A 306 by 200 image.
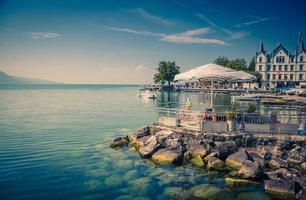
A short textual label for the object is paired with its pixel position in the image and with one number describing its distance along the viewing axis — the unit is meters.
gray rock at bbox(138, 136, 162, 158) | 16.75
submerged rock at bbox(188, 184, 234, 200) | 11.38
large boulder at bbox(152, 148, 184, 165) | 15.60
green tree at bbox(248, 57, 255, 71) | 119.95
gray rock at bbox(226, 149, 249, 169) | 14.35
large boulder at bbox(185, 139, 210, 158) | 16.06
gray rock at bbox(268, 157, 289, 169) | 14.25
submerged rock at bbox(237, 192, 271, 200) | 11.20
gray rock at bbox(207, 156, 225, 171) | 14.62
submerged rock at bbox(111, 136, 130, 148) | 20.08
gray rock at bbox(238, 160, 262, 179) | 12.80
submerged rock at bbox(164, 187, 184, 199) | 11.49
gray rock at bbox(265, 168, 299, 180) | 12.66
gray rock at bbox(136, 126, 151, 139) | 20.34
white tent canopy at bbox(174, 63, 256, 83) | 18.17
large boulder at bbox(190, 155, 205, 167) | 15.25
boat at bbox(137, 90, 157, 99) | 76.40
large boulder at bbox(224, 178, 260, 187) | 12.53
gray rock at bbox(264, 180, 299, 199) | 11.20
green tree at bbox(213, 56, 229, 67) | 114.75
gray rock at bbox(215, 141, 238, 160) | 15.59
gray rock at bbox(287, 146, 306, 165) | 15.03
